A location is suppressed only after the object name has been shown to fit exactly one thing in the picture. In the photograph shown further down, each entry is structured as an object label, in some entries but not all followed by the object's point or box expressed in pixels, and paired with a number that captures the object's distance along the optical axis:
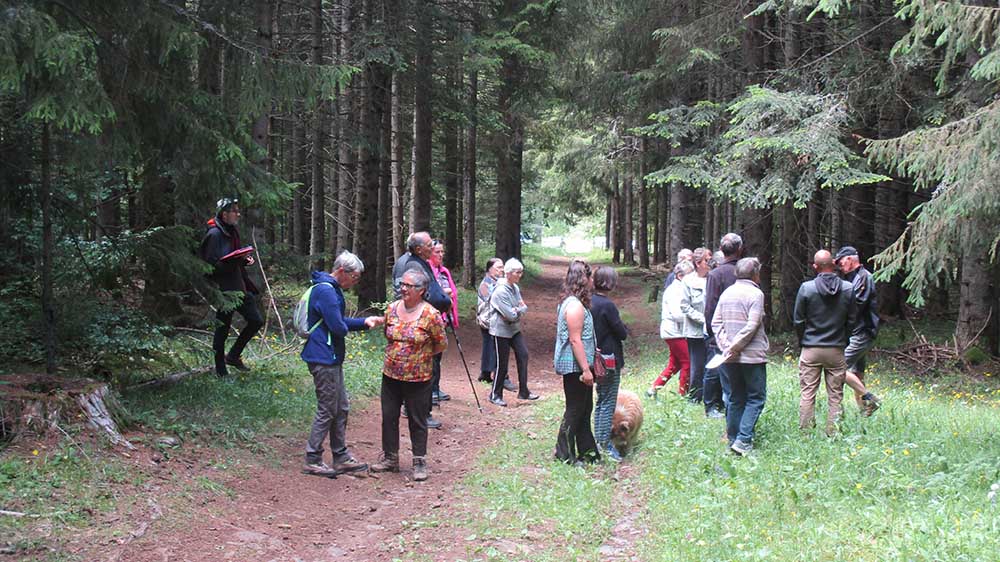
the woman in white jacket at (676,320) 9.46
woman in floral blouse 6.80
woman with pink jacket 9.41
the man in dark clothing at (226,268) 8.25
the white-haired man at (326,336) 6.63
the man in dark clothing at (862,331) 8.07
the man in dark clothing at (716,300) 8.26
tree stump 5.70
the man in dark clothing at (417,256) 8.39
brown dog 7.61
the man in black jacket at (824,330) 7.29
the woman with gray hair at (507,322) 10.37
